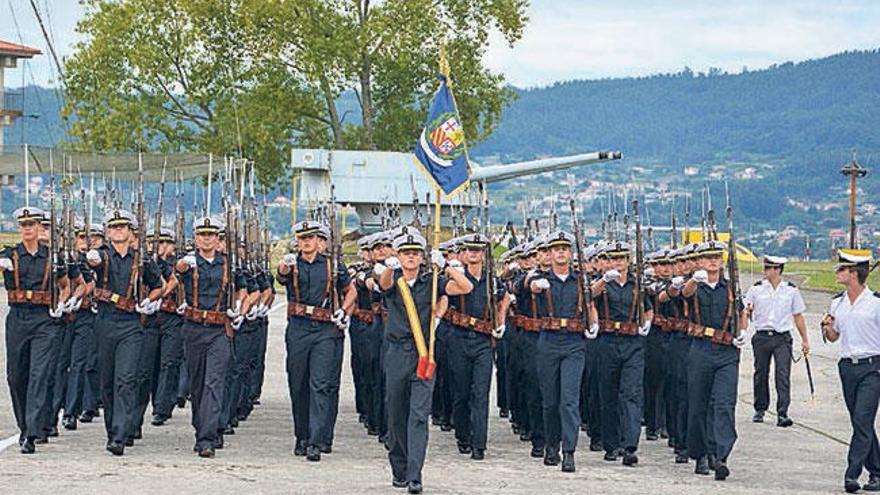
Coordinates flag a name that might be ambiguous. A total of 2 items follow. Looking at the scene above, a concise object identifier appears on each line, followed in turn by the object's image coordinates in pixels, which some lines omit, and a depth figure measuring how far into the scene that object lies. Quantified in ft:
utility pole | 196.54
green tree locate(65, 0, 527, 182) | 207.82
